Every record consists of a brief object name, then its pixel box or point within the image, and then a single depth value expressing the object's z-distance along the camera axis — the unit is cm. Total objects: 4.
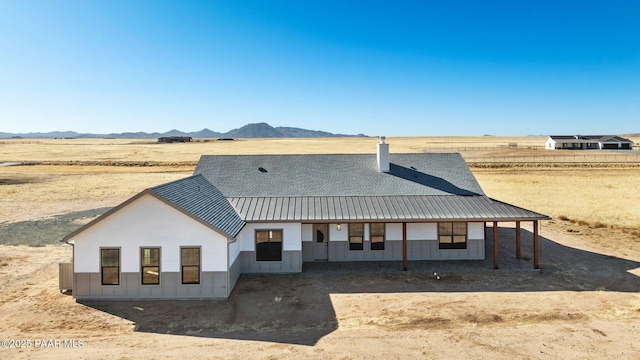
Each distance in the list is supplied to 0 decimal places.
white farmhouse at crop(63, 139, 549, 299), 1561
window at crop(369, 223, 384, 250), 2042
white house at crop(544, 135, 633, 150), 10138
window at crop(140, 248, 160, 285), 1571
